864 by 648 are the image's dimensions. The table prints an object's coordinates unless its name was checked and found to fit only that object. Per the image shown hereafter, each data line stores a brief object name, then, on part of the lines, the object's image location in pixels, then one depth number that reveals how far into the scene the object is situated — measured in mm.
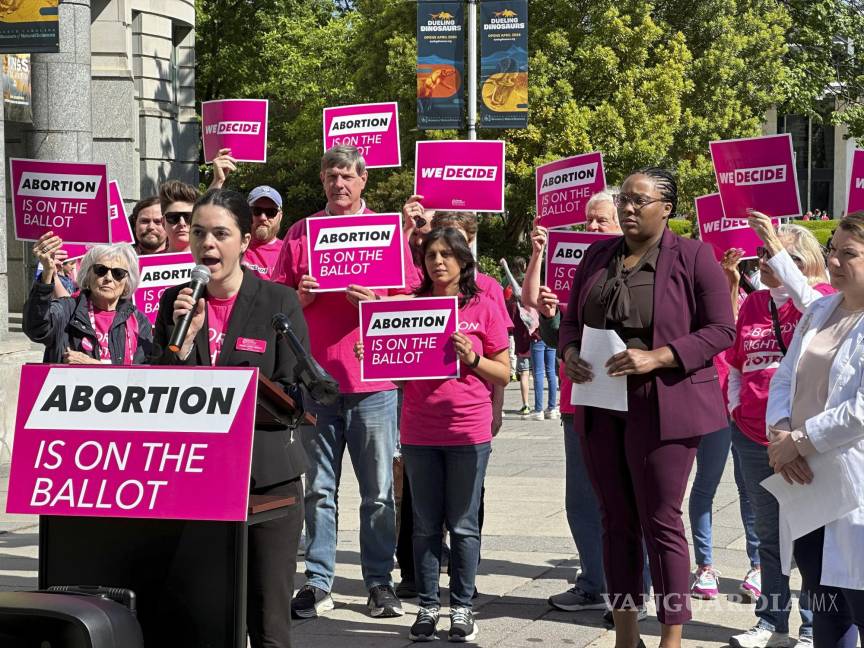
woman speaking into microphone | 4328
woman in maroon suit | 5480
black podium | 3992
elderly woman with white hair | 6441
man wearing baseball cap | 7375
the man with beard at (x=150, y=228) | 7888
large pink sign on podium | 3812
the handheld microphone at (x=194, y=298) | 4141
